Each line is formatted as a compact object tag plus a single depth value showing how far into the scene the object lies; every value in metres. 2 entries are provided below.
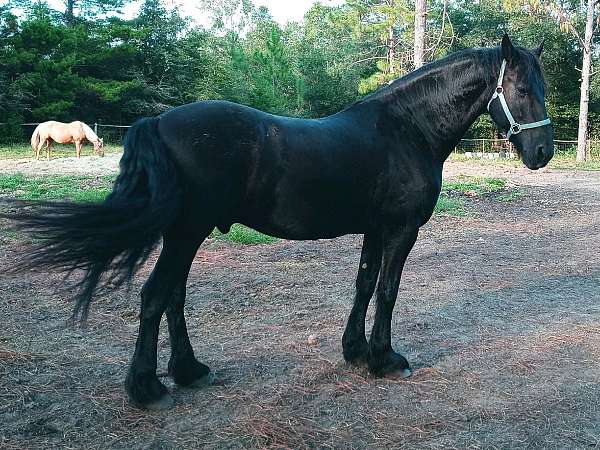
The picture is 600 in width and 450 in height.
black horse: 2.74
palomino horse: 19.07
